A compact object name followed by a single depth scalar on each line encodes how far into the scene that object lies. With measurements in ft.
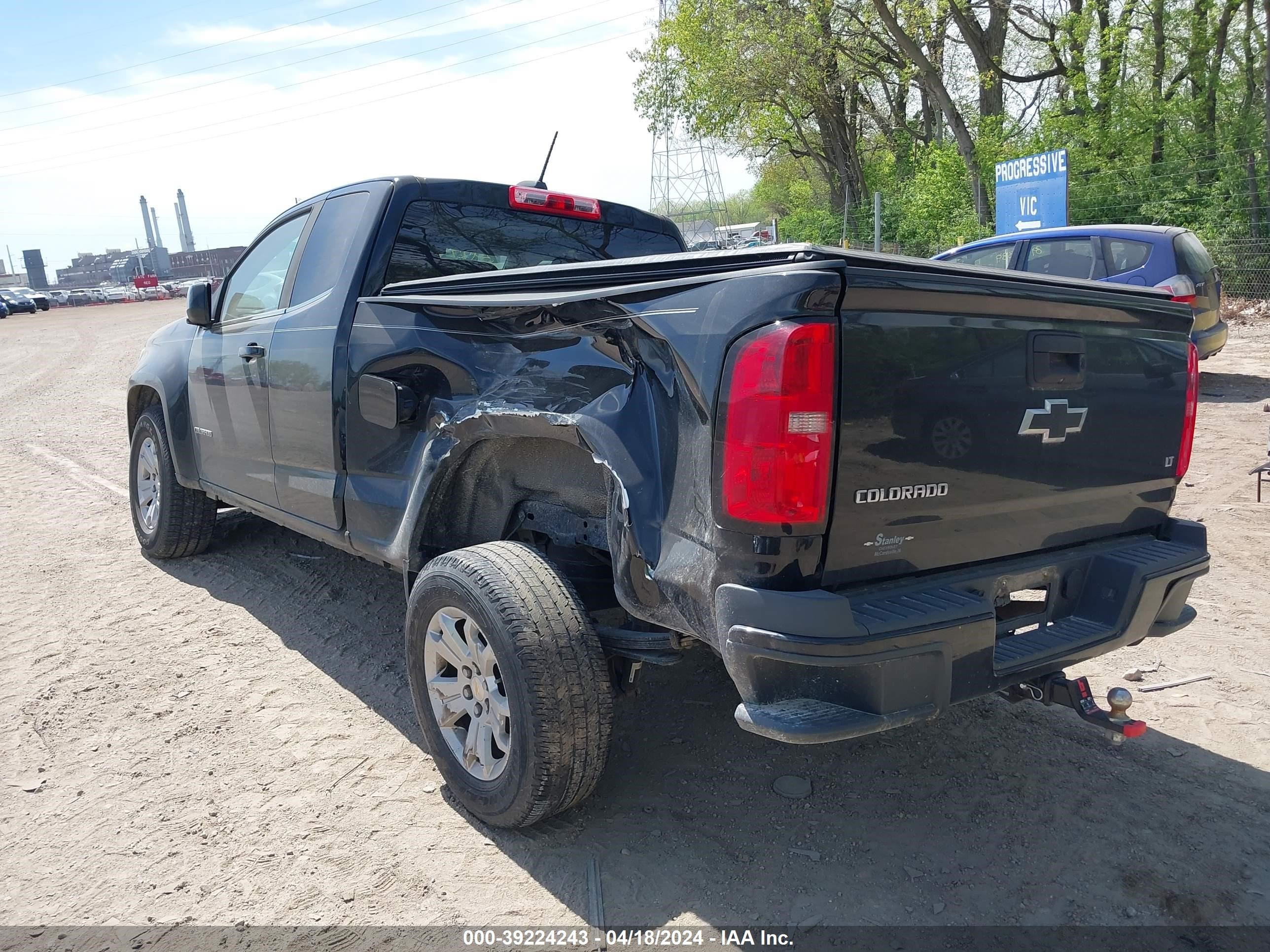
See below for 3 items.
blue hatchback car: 29.63
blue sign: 47.16
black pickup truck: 7.13
